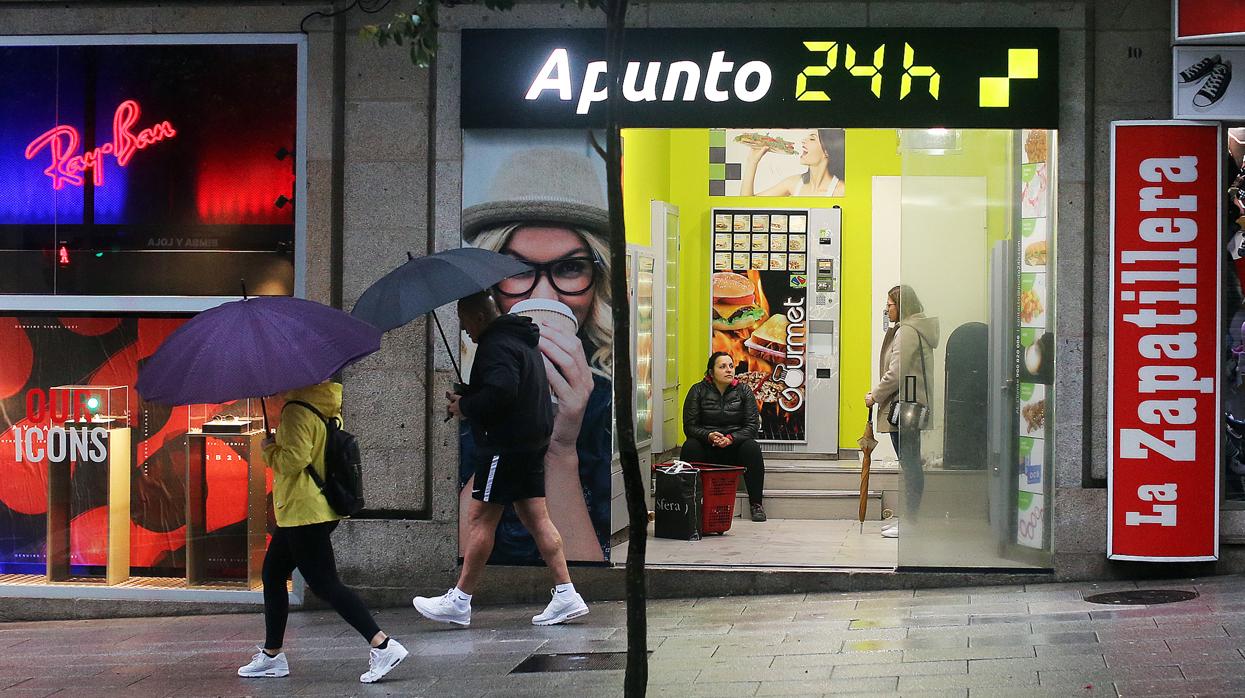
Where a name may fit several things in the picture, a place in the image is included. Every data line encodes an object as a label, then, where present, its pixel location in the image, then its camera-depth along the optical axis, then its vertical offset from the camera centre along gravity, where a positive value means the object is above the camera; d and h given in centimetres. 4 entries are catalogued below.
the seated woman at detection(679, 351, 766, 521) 1141 -54
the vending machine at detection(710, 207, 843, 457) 1300 +47
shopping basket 1056 -103
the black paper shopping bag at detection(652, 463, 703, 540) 1036 -106
